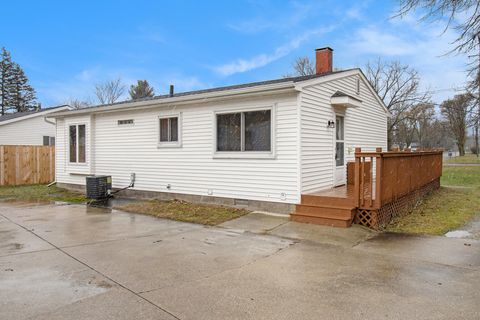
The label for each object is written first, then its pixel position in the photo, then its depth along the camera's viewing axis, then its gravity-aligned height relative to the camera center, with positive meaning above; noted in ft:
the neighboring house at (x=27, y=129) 67.31 +5.12
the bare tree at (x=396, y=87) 94.68 +19.30
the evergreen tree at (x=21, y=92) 144.15 +26.54
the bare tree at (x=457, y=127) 139.95 +11.99
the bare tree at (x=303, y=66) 107.14 +28.17
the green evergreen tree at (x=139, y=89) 145.07 +27.73
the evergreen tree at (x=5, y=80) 141.18 +30.87
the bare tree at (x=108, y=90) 139.44 +26.30
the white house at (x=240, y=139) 26.48 +1.46
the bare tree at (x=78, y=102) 140.73 +21.57
